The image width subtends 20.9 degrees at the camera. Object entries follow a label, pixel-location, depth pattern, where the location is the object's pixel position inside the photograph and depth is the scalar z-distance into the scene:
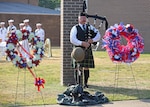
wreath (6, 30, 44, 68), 9.06
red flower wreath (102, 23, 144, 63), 10.23
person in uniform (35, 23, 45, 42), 20.43
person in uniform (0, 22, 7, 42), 20.88
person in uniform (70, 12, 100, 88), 10.61
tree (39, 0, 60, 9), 87.38
